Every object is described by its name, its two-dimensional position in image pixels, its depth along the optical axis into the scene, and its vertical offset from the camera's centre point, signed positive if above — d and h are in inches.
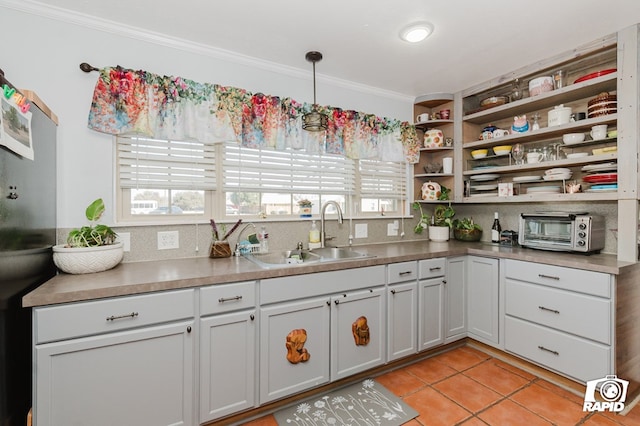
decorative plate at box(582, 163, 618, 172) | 84.7 +12.9
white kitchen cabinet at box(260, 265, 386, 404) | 71.9 -29.2
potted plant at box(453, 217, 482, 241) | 122.4 -7.3
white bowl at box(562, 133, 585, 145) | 91.0 +22.4
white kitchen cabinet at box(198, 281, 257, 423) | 64.7 -30.0
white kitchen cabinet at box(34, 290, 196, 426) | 52.6 -28.1
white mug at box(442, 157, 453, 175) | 125.1 +19.2
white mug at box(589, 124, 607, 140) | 86.3 +22.9
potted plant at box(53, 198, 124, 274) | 63.6 -8.1
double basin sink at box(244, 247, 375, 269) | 90.1 -13.5
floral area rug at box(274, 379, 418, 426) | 70.9 -48.3
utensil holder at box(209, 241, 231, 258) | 85.3 -10.6
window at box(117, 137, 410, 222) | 81.8 +9.6
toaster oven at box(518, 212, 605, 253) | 87.2 -5.7
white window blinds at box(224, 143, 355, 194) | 93.8 +13.5
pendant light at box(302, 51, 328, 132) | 88.1 +26.8
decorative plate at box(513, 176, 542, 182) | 102.7 +11.5
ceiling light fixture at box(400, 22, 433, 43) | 77.5 +46.8
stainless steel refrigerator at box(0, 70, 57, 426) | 47.3 -7.3
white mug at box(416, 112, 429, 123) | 125.3 +38.8
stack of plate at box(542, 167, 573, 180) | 95.7 +12.3
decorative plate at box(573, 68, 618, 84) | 85.3 +39.3
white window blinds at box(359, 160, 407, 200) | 119.9 +13.2
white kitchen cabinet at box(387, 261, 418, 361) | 90.1 -29.3
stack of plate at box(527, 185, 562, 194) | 98.8 +7.5
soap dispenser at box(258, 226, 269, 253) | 94.1 -8.8
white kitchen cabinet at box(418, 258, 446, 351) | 96.1 -28.8
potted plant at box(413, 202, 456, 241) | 126.6 -4.3
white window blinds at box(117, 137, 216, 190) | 80.0 +12.9
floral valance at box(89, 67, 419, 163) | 75.0 +27.5
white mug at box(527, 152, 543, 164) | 102.6 +18.5
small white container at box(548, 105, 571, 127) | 94.0 +29.9
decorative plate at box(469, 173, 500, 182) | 116.6 +13.6
